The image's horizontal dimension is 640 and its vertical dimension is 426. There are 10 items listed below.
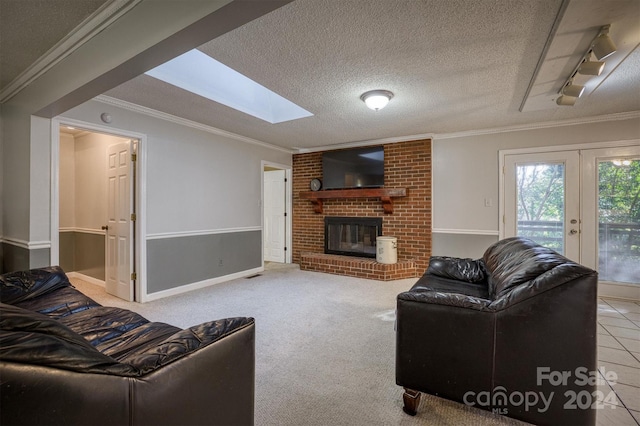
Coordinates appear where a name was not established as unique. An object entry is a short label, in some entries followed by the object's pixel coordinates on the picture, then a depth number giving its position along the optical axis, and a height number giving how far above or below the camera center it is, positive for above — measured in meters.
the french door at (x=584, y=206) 3.54 +0.10
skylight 2.76 +1.39
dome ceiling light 2.88 +1.17
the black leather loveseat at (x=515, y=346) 1.29 -0.64
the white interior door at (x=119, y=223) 3.50 -0.14
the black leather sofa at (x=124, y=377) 0.64 -0.45
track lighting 1.83 +1.11
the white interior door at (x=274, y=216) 6.05 -0.07
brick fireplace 4.68 -0.04
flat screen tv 5.04 +0.82
